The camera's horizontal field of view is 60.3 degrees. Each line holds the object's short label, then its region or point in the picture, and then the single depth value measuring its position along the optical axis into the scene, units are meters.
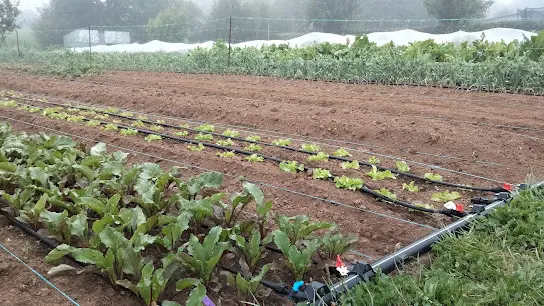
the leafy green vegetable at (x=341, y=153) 5.03
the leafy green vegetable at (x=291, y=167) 4.50
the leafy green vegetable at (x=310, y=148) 5.17
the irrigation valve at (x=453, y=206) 3.41
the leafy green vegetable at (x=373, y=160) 4.80
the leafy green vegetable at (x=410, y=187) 4.07
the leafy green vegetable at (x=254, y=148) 5.23
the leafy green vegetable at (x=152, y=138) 5.89
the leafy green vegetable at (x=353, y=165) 4.61
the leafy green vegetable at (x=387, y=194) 3.81
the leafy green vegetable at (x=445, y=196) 3.87
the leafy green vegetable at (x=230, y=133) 5.91
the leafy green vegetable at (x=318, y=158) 4.85
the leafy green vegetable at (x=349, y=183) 4.04
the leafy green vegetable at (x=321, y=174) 4.28
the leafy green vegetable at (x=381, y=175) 4.36
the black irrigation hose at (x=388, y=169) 3.98
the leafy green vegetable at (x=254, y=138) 5.70
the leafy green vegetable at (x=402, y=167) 4.57
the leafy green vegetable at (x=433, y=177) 4.30
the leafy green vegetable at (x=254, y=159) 4.87
